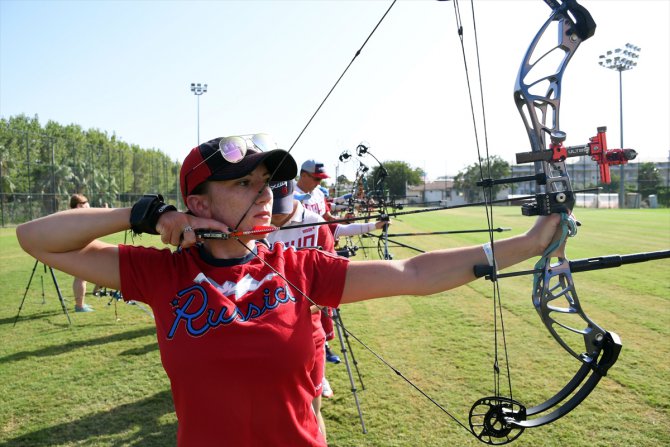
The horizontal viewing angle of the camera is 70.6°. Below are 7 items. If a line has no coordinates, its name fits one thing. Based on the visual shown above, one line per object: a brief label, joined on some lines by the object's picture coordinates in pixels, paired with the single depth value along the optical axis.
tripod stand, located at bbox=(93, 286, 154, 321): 7.06
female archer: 1.49
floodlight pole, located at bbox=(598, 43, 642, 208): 34.07
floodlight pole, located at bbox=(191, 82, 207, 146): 37.66
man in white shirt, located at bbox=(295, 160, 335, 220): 5.30
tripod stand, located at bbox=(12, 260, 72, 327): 6.86
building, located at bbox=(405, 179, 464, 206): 62.39
